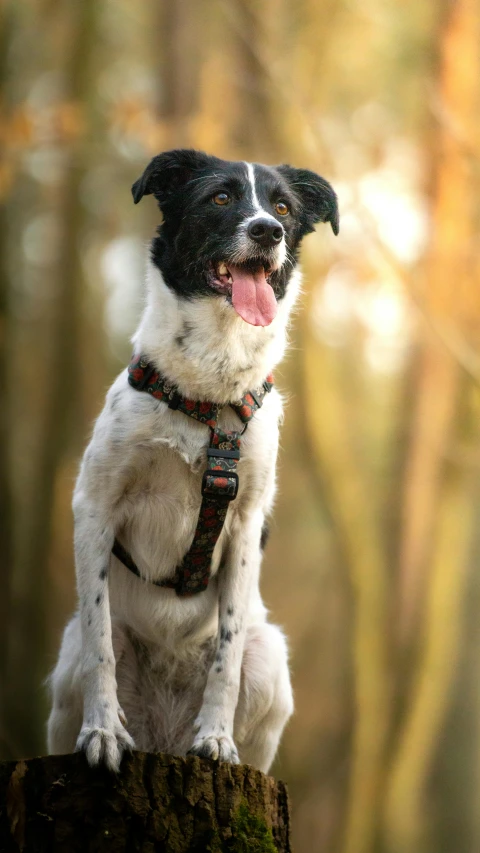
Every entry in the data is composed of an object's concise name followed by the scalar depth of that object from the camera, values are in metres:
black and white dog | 6.97
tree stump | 5.71
